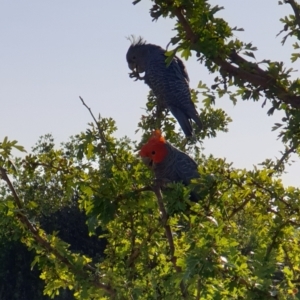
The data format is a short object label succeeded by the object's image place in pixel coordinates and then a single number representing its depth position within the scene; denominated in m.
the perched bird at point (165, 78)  4.73
